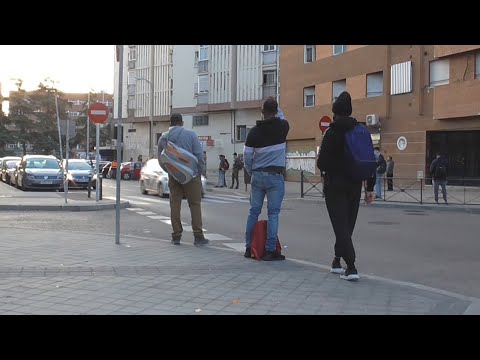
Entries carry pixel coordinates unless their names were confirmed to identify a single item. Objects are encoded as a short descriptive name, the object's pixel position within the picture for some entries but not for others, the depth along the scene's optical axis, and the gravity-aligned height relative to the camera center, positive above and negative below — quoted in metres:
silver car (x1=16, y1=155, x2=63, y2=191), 23.08 -0.57
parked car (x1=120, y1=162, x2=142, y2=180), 40.25 -0.59
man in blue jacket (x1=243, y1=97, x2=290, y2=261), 7.14 +0.06
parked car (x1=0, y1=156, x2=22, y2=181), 31.54 -0.28
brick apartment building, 23.92 +3.51
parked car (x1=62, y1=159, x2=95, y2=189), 24.69 -0.58
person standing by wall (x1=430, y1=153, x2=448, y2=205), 18.39 -0.16
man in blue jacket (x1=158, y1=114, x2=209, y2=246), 8.38 -0.33
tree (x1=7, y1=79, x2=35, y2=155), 64.06 +5.33
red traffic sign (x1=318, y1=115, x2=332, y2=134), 20.62 +1.69
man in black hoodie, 6.22 -0.18
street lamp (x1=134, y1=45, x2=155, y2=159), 52.68 +7.30
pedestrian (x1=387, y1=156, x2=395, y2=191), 23.54 +0.05
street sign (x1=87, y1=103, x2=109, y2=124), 15.02 +1.36
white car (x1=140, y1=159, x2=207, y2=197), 20.98 -0.65
